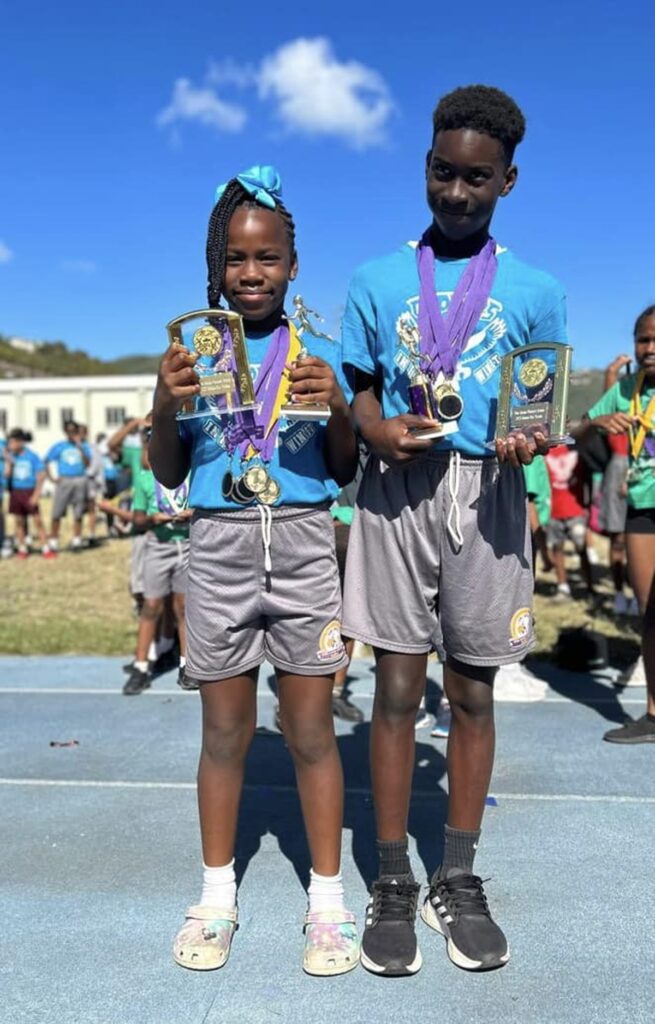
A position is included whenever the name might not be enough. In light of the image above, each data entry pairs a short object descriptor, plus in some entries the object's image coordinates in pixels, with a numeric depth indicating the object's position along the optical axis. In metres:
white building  42.72
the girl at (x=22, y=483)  13.48
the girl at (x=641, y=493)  4.23
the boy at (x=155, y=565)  5.75
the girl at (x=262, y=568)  2.33
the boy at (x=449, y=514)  2.24
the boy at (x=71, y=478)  13.88
